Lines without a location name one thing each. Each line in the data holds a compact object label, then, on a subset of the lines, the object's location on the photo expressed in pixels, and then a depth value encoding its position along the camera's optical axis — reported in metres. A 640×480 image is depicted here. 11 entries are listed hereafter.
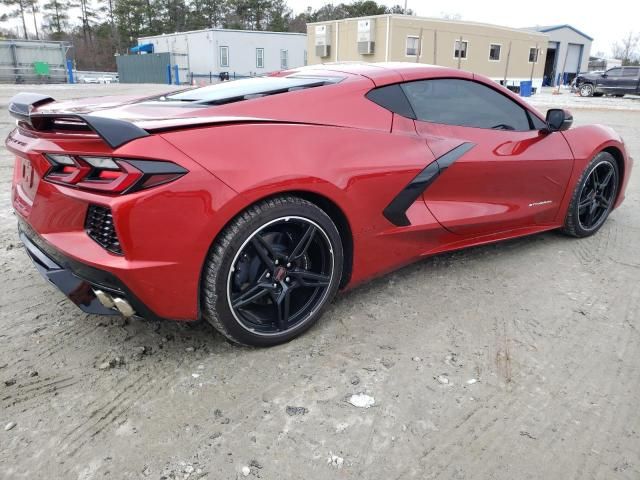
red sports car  2.03
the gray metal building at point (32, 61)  30.28
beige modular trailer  27.42
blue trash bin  28.39
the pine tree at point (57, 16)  56.16
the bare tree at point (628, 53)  74.56
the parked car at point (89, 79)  37.25
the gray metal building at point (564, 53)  43.59
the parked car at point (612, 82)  26.14
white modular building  38.19
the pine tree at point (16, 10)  53.16
